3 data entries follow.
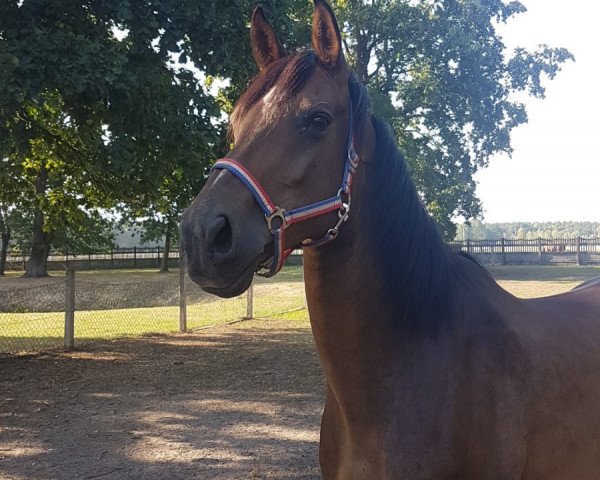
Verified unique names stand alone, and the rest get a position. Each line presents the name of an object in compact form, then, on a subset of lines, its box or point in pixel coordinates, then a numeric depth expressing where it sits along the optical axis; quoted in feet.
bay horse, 5.41
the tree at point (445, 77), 66.59
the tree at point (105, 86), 19.29
